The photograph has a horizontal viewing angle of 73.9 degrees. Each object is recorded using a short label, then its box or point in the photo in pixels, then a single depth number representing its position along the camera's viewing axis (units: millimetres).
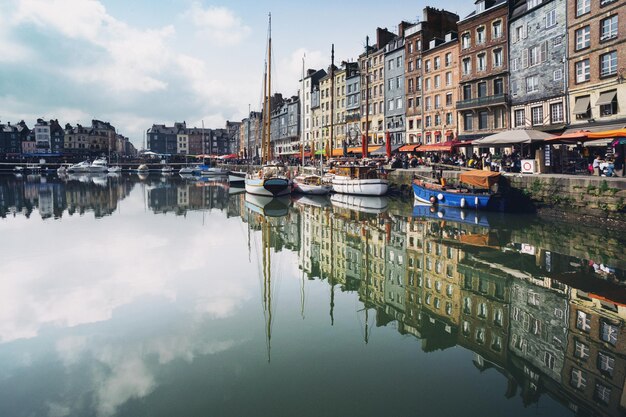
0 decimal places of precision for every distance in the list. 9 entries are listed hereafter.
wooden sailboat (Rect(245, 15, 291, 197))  38500
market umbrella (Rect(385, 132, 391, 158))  39469
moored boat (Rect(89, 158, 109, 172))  101750
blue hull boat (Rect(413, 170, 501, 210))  25141
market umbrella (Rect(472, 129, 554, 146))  24391
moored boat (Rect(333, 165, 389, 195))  35688
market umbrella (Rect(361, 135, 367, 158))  40188
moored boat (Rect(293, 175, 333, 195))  39562
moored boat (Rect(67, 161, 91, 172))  99675
